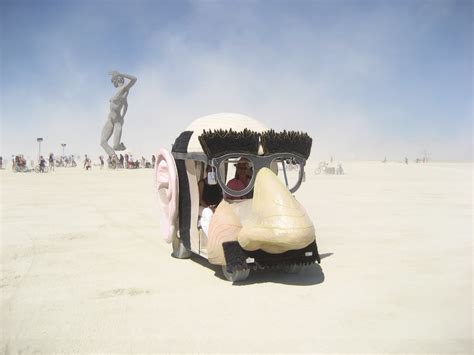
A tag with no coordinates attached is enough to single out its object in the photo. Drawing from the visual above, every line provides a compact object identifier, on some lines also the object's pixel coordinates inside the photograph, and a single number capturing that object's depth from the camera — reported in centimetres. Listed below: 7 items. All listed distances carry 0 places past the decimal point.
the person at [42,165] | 3566
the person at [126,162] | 4367
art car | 588
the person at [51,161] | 3931
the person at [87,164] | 4077
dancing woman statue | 4709
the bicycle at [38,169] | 3580
